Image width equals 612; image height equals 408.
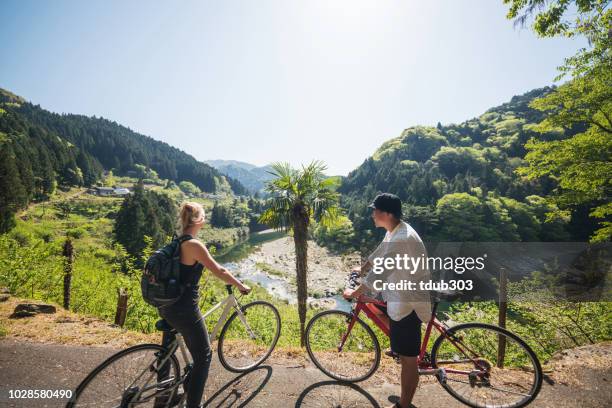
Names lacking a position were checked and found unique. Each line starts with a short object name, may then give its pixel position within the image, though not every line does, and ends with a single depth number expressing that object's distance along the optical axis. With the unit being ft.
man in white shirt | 9.61
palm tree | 34.81
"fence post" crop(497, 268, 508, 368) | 16.72
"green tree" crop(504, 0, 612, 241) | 21.13
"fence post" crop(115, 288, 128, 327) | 20.20
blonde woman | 9.14
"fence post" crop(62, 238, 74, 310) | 26.82
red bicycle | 11.00
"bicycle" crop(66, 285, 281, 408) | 8.14
